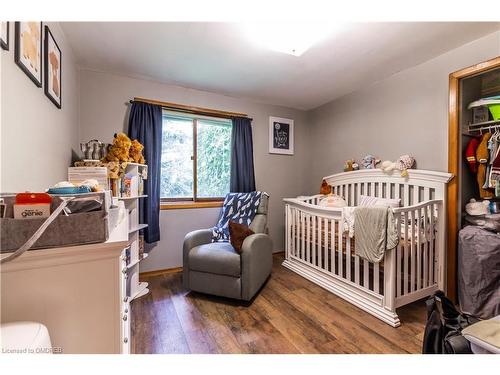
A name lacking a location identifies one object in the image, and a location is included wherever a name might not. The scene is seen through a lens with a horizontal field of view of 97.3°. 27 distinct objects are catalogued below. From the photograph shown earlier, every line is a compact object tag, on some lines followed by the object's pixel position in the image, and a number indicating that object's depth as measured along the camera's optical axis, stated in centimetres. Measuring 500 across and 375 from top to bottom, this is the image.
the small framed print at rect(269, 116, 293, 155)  328
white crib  175
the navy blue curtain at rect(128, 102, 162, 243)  240
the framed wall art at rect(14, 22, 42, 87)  98
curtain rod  248
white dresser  59
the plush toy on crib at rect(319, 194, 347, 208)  261
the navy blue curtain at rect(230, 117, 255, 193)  295
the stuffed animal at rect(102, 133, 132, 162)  193
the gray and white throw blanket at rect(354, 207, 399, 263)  166
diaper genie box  61
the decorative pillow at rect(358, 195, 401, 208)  224
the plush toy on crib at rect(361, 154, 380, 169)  259
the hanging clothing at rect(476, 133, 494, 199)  183
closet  189
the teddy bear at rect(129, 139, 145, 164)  210
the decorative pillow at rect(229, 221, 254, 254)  199
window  272
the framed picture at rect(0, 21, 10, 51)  86
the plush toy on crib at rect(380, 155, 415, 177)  220
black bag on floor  89
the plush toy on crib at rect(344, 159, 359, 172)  280
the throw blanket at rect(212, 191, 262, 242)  258
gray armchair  191
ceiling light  157
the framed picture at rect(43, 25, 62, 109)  132
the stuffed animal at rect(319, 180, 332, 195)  301
